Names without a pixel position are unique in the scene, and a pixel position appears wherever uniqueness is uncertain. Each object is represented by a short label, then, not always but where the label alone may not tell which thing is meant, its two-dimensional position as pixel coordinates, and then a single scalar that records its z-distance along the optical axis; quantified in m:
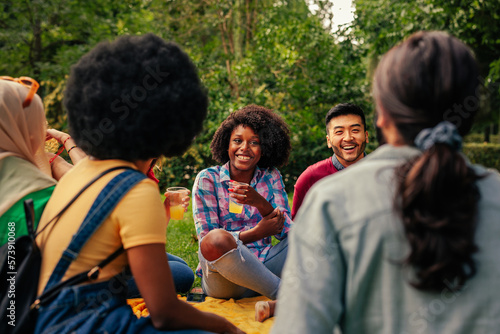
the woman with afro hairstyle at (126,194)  1.64
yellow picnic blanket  3.04
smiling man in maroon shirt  4.14
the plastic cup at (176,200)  3.20
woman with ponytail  1.16
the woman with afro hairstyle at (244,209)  3.19
